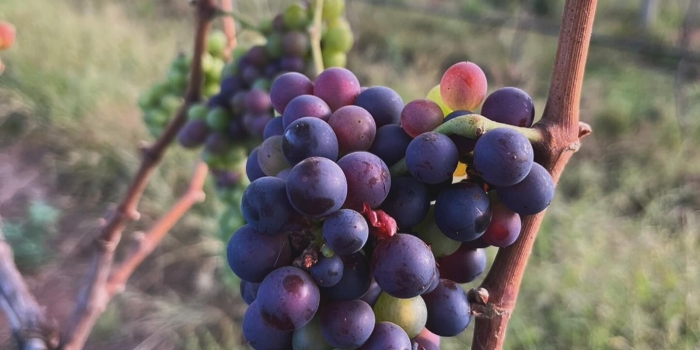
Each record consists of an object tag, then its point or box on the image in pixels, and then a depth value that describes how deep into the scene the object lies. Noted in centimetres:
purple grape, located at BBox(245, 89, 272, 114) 31
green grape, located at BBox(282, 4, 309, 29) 32
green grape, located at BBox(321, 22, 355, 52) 32
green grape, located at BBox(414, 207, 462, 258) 19
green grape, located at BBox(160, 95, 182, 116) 43
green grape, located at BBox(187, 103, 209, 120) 35
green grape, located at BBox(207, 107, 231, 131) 34
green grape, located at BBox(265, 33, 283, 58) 32
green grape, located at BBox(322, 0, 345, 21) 33
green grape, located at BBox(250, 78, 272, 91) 31
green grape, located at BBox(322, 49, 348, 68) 33
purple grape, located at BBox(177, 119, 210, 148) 35
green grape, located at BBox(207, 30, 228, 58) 40
